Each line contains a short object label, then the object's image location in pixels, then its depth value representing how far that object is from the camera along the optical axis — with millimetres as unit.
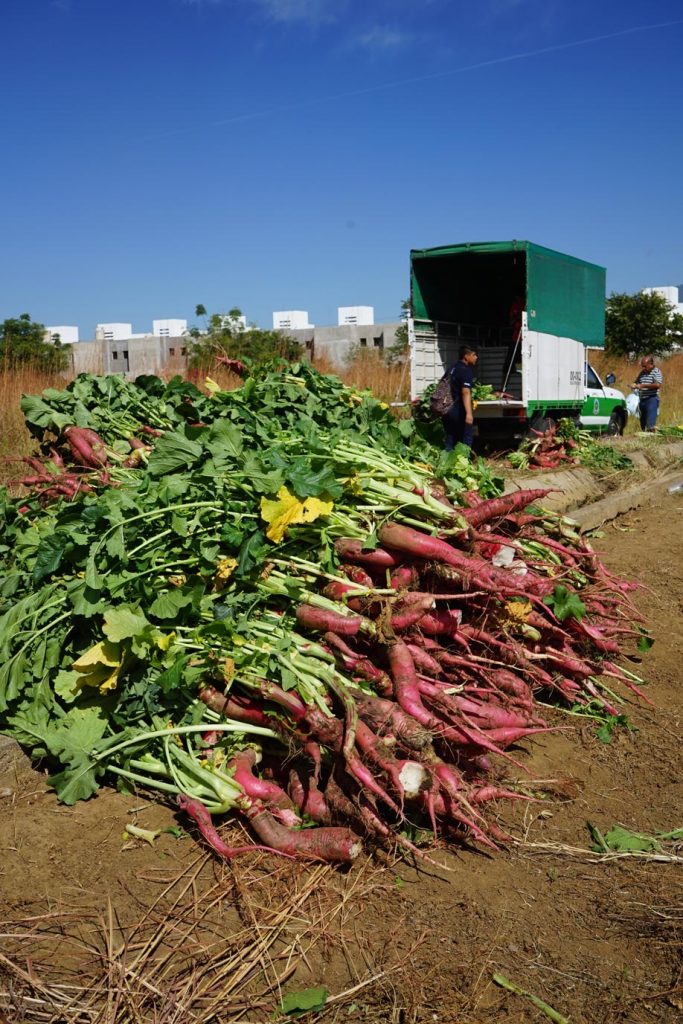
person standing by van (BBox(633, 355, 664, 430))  17688
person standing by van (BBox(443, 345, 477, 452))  11344
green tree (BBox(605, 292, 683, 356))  31062
